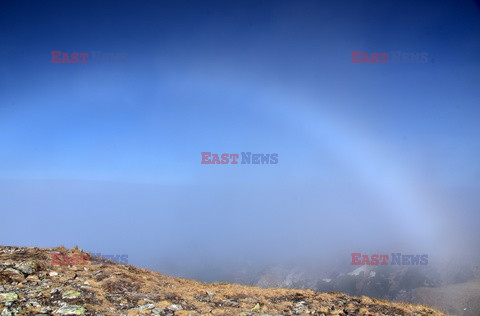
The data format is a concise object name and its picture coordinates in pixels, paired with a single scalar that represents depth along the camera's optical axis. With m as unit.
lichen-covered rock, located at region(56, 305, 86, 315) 12.11
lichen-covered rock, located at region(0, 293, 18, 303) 12.17
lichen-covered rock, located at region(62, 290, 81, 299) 13.49
